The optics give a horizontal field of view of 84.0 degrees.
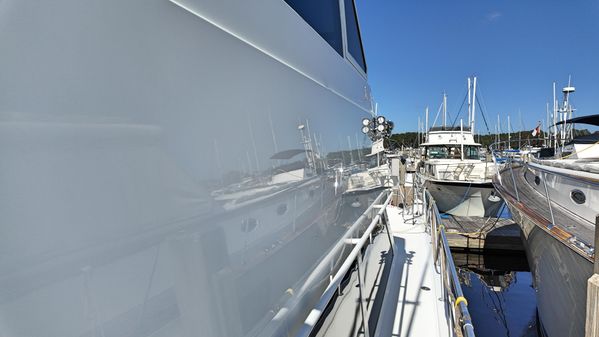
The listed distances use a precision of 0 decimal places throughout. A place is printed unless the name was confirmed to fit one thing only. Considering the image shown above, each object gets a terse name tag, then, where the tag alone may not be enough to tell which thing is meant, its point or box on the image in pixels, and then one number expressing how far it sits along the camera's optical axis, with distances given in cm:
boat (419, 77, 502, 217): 1348
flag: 1844
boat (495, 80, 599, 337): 335
